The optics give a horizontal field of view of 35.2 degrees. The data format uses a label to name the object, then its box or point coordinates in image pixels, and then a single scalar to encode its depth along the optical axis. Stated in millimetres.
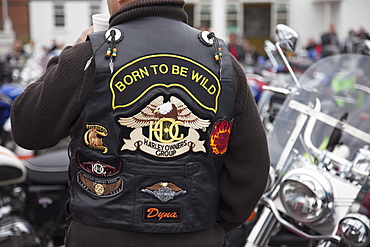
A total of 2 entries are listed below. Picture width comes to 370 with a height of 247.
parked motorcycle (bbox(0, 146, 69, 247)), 3311
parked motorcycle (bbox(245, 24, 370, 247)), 2365
